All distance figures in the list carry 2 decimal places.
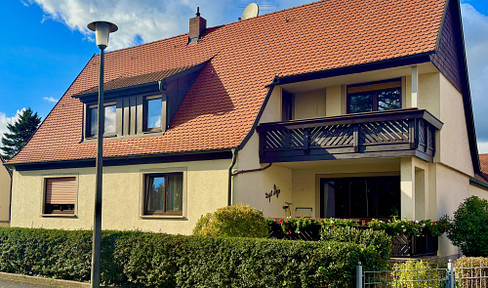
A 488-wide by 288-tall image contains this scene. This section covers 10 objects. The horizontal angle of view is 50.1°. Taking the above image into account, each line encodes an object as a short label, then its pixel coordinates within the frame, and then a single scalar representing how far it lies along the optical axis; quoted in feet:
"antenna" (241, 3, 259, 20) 74.50
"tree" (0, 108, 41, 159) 174.50
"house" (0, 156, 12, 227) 108.99
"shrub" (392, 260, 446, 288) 31.07
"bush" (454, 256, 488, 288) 33.78
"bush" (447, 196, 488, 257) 51.57
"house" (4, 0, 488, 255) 51.24
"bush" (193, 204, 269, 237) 41.68
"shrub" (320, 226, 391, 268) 35.01
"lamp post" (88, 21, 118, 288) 35.67
